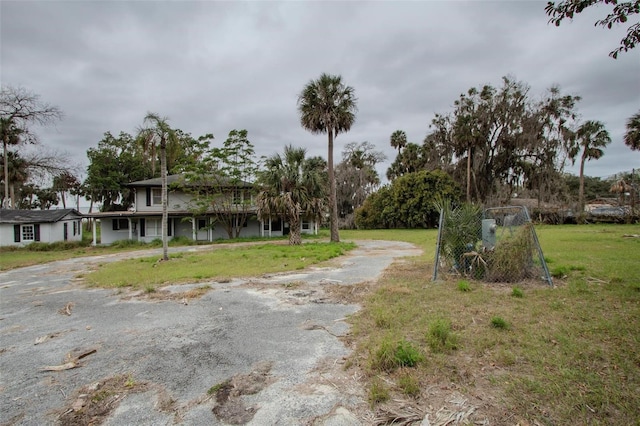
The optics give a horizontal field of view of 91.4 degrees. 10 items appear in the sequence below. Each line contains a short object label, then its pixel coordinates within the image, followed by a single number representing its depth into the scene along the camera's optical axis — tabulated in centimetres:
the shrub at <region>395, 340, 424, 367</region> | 342
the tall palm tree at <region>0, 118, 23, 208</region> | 2255
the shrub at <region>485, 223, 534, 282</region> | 710
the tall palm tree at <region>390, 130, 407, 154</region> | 3931
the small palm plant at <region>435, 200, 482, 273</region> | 779
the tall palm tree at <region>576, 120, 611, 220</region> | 3089
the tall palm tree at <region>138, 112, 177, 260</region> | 1234
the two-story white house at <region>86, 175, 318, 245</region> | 2328
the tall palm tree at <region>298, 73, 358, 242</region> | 1945
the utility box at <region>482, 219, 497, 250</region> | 754
